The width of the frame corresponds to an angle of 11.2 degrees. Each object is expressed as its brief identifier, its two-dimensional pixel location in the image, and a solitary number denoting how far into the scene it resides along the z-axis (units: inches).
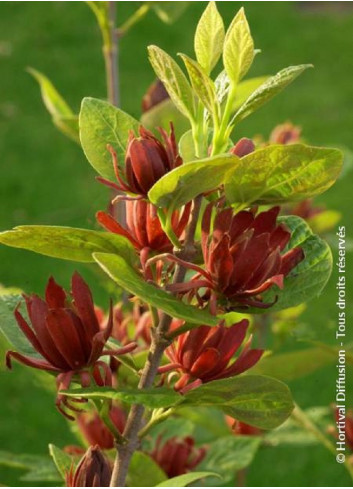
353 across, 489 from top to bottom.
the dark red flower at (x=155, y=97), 38.6
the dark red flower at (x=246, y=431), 40.4
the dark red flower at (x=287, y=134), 43.3
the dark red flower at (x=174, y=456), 34.4
